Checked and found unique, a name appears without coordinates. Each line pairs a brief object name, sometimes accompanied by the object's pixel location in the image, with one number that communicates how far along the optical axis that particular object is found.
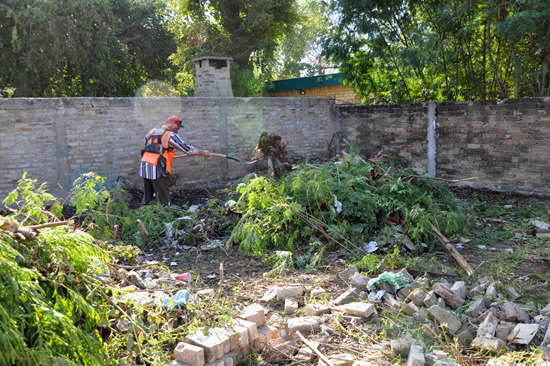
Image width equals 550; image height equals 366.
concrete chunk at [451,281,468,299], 3.88
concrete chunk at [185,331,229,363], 2.88
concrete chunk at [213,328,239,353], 3.07
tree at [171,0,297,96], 17.81
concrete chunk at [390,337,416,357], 3.08
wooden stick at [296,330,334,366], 2.94
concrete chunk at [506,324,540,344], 3.10
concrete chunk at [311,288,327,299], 4.05
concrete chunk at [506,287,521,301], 3.89
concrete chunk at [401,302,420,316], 3.65
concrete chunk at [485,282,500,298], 3.84
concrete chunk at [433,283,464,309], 3.79
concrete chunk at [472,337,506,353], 3.07
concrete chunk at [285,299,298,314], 3.83
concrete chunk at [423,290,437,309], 3.69
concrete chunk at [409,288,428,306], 3.75
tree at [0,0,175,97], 14.79
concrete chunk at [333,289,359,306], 3.89
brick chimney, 9.79
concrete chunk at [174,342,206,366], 2.81
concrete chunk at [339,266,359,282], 4.39
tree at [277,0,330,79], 32.62
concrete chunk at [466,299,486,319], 3.54
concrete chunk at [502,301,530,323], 3.39
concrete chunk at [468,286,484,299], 3.89
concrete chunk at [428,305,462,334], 3.34
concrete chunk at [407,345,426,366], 2.82
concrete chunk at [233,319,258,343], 3.21
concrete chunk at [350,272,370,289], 4.12
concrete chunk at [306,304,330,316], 3.73
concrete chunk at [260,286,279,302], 4.04
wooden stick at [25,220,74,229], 2.72
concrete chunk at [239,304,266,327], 3.36
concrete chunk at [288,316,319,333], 3.44
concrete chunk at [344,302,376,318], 3.61
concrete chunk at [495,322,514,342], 3.21
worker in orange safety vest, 6.70
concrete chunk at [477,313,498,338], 3.23
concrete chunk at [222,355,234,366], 2.94
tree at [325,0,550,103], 7.74
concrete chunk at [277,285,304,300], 4.08
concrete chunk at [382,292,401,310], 3.80
